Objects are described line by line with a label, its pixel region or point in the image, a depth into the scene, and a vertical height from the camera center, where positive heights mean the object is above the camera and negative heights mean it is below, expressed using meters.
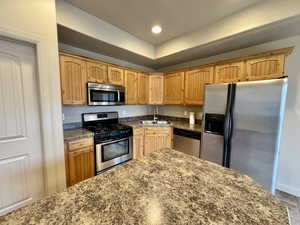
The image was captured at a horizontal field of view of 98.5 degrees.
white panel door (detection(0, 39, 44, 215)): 1.41 -0.32
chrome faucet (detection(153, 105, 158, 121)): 4.06 -0.26
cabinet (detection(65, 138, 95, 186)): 1.92 -0.91
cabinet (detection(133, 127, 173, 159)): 2.98 -0.82
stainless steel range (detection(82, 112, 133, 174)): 2.25 -0.69
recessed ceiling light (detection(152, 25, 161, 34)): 2.31 +1.35
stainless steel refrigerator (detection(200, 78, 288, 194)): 1.68 -0.32
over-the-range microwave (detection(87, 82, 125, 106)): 2.38 +0.16
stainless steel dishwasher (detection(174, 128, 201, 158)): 2.53 -0.79
